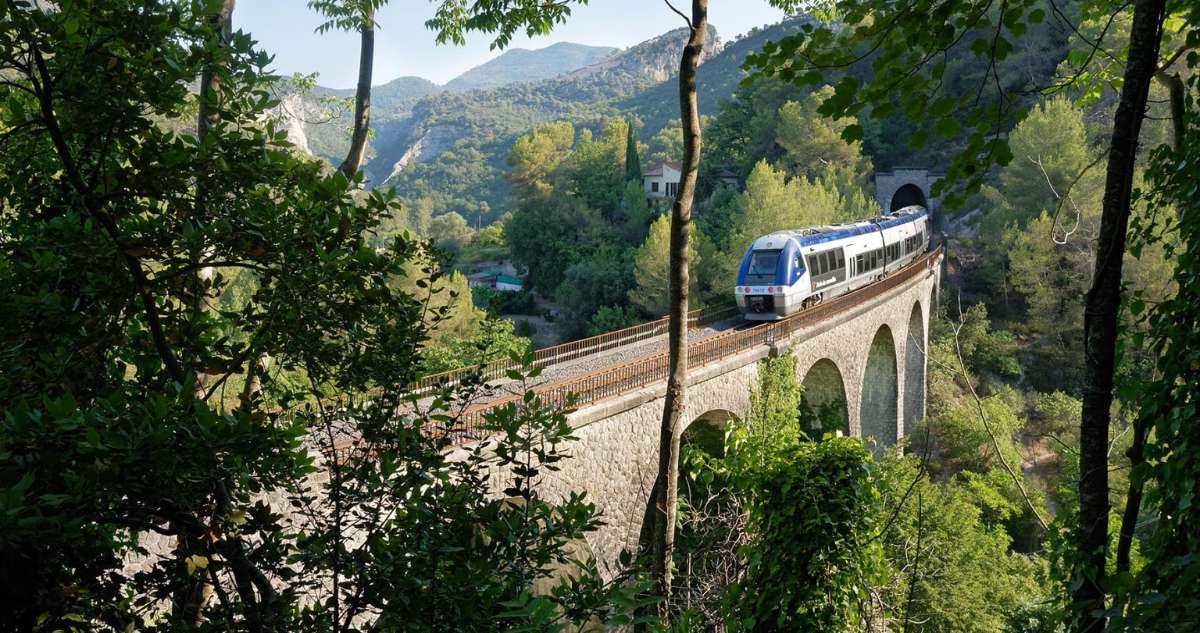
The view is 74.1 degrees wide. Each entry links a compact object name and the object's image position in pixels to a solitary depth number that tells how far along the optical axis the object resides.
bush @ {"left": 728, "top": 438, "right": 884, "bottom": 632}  6.35
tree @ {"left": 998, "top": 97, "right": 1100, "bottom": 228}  31.72
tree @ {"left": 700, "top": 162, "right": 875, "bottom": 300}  30.05
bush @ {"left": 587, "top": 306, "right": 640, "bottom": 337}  35.06
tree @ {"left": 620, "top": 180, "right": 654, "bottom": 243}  43.00
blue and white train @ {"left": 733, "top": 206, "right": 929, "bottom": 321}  16.36
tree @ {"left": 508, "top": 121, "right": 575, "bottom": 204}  52.06
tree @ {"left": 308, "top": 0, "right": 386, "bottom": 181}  6.00
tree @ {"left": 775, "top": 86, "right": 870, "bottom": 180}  40.47
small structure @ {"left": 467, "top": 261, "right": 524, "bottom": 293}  49.22
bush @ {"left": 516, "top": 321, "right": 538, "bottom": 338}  41.36
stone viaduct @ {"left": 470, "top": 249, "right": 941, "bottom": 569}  9.56
